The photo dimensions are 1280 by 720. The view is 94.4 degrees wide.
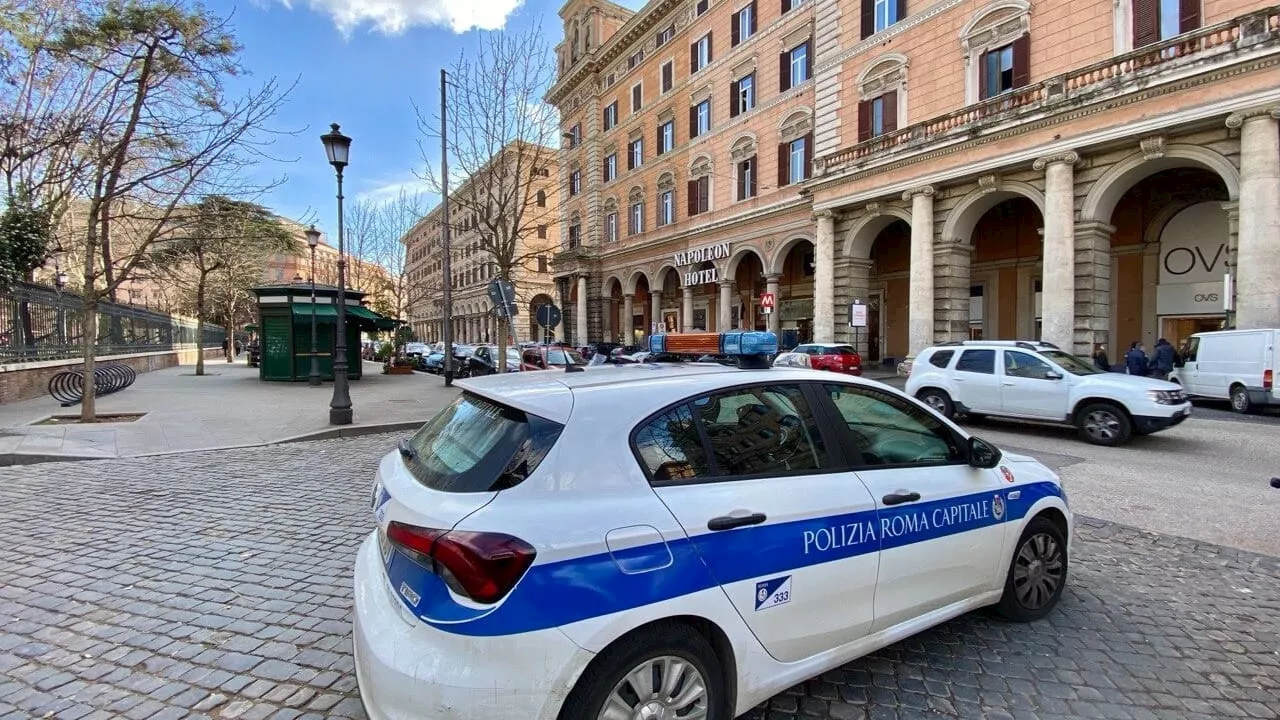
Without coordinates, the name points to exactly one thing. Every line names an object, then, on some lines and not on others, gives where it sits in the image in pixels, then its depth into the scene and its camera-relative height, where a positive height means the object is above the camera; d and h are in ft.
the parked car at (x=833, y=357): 65.82 -1.74
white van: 38.70 -2.11
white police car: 6.08 -2.40
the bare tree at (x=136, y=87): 33.55 +15.77
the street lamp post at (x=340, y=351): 35.73 -0.31
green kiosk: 66.80 +2.15
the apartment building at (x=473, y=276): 191.93 +25.62
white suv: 28.84 -2.79
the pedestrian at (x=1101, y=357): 54.75 -1.71
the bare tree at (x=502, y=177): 53.31 +15.74
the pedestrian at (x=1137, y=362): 54.49 -2.18
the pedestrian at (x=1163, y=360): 52.75 -1.94
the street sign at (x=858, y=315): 73.54 +3.28
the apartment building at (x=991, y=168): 48.52 +18.20
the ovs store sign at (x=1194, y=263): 59.21 +7.77
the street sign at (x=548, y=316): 56.13 +2.69
